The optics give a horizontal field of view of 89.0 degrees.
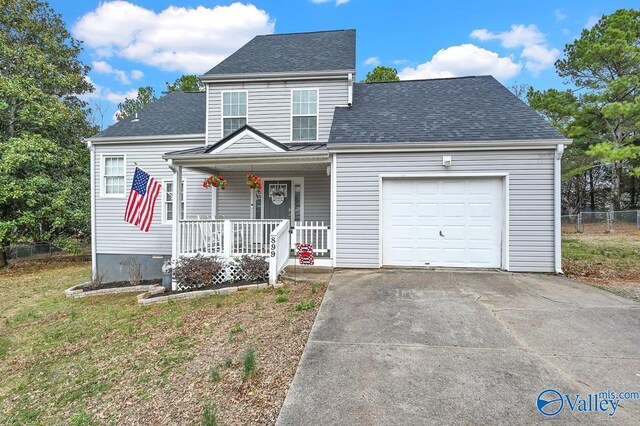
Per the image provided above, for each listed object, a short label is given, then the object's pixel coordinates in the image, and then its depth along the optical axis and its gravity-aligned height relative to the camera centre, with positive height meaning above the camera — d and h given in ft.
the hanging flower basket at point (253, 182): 28.02 +2.36
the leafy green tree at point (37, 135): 40.57 +10.75
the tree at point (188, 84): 92.12 +35.95
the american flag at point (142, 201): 25.73 +0.66
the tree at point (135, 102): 93.71 +30.89
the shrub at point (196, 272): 24.34 -4.72
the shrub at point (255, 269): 24.26 -4.44
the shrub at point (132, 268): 30.05 -6.10
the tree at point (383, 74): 79.77 +33.62
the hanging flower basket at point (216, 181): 28.66 +2.48
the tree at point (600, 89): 57.72 +23.40
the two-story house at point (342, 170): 25.44 +3.58
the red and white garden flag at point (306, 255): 27.09 -3.77
